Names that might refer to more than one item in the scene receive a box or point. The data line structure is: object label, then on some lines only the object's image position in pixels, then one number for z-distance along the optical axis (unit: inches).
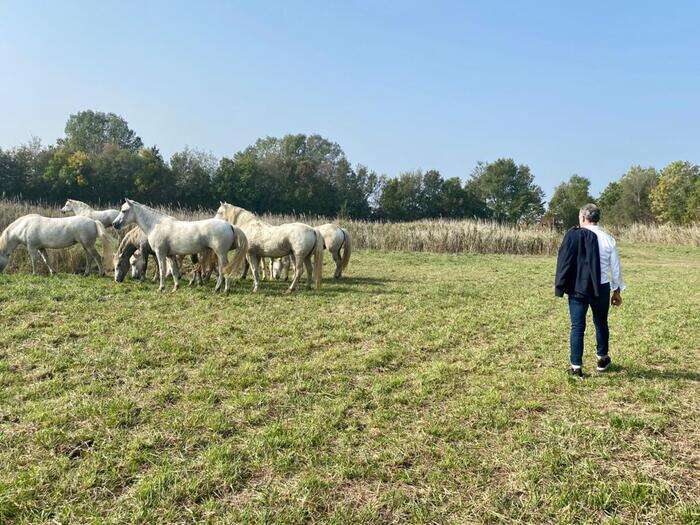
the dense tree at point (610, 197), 2529.5
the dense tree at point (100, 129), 2566.4
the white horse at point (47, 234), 413.4
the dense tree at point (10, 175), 1432.1
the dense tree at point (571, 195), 2564.0
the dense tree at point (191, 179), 1766.7
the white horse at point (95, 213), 564.7
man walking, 193.5
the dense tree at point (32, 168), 1478.8
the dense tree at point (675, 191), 2107.5
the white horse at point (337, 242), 503.2
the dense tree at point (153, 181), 1644.9
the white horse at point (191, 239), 373.4
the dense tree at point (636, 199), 2362.2
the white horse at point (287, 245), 401.7
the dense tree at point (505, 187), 2696.9
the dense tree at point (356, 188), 2185.0
